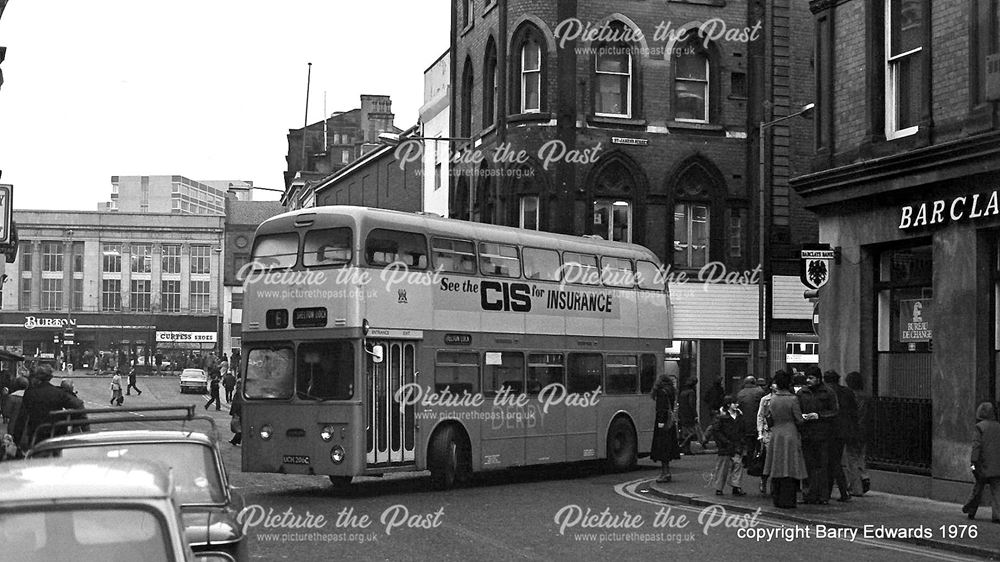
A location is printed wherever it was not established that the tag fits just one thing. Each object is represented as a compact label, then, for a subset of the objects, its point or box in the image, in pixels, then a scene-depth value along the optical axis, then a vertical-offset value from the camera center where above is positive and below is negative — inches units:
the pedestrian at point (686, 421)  1152.3 -85.7
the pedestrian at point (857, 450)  757.9 -71.0
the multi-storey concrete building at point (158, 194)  5118.1 +527.3
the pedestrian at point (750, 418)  781.9 -53.6
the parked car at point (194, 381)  2864.2 -125.3
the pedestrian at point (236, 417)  1178.7 -85.2
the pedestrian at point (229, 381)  2080.1 -91.9
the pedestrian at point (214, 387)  2161.7 -107.7
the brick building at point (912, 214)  726.5 +70.9
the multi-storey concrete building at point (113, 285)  4065.0 +126.2
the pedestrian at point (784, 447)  703.1 -64.0
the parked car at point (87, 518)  197.0 -30.3
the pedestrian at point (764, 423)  749.3 -54.9
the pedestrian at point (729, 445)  766.5 -69.2
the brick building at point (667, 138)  1467.8 +223.4
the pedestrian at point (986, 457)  631.8 -61.3
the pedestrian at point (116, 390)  2145.7 -110.0
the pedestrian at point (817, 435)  727.7 -59.3
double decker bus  766.5 -12.1
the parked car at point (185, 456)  341.1 -35.7
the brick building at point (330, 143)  2987.2 +477.8
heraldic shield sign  839.1 +42.0
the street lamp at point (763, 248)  1321.4 +89.5
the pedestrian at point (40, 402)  683.4 -42.0
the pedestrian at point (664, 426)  861.2 -64.9
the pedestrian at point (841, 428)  737.0 -56.3
